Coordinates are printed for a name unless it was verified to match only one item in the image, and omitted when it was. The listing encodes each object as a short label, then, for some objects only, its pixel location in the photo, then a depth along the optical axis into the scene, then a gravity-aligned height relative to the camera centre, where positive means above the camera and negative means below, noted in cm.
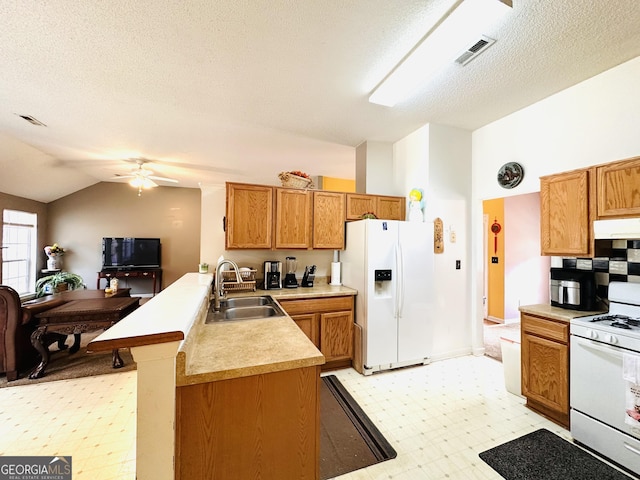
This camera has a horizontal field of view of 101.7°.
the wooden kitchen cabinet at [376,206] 345 +57
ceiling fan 460 +121
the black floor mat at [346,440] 171 -142
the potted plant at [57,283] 527 -80
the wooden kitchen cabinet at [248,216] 295 +35
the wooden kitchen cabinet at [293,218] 316 +35
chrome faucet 212 -36
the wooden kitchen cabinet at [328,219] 331 +36
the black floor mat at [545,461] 161 -139
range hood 176 +15
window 505 -12
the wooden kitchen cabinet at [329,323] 285 -86
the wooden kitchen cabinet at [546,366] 199 -95
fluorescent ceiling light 154 +143
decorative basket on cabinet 324 +83
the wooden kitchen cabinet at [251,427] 111 -82
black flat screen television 641 -19
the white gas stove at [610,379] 160 -86
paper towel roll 347 -36
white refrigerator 291 -50
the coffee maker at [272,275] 320 -35
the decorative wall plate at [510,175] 290 +85
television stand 626 -71
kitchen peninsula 98 -66
